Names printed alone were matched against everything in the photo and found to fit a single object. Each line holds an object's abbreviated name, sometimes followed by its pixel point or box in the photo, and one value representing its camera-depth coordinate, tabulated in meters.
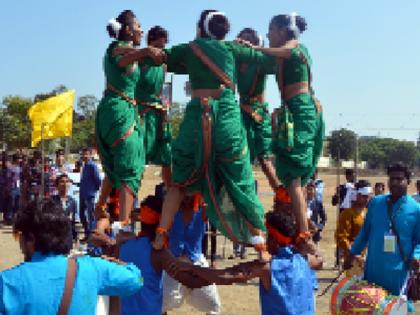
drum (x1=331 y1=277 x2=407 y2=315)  5.18
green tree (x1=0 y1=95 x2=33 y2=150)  42.42
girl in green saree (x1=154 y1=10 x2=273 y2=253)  5.11
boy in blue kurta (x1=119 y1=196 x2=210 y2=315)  4.67
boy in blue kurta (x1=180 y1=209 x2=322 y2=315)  4.38
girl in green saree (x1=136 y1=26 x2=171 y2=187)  6.52
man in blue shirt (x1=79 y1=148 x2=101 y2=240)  13.18
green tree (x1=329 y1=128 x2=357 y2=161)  43.07
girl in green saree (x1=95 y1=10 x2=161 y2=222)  6.17
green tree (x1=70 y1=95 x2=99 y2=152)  55.62
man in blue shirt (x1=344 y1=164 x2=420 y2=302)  5.73
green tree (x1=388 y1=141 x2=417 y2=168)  81.69
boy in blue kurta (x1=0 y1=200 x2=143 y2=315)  3.08
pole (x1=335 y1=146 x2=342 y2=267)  11.68
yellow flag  15.89
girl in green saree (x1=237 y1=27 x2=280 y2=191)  6.43
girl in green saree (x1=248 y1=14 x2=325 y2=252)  5.64
